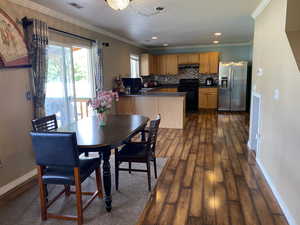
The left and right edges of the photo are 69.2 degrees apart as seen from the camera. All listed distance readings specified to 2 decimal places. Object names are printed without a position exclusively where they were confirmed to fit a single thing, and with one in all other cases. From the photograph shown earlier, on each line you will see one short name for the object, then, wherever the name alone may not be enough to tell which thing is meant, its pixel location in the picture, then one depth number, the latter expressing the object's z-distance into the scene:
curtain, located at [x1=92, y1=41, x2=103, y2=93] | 4.71
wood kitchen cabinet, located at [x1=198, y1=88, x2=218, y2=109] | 8.20
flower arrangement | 2.72
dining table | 2.10
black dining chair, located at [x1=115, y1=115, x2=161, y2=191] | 2.58
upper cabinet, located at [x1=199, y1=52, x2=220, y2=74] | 8.08
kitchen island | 5.70
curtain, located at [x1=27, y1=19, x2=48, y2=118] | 2.98
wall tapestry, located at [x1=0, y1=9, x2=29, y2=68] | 2.62
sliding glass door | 3.70
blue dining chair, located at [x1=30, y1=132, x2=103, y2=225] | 1.90
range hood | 8.45
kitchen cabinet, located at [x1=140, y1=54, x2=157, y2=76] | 7.99
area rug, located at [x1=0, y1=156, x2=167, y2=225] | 2.11
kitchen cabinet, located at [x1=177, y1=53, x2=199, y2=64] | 8.27
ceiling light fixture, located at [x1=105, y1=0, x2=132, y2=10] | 2.25
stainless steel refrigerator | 7.61
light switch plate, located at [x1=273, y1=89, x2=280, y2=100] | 2.49
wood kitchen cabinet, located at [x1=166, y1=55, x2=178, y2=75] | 8.55
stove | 8.29
